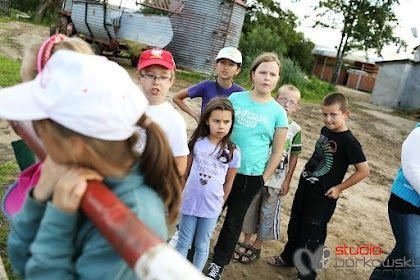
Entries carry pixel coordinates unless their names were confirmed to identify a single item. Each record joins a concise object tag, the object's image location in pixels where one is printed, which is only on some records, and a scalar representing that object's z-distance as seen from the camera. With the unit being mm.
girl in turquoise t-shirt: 3338
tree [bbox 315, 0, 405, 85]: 28984
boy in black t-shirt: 3443
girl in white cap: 1046
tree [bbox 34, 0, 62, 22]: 26911
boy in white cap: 3820
